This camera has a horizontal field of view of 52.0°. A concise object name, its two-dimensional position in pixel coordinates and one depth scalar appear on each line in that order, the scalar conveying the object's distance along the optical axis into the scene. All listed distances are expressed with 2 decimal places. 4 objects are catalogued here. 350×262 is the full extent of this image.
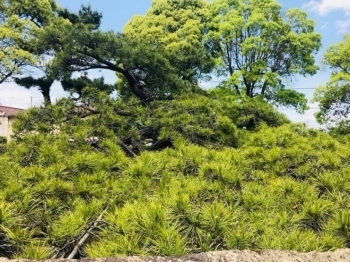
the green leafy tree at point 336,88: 9.45
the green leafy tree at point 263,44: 11.57
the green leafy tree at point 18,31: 11.17
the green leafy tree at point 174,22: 11.85
